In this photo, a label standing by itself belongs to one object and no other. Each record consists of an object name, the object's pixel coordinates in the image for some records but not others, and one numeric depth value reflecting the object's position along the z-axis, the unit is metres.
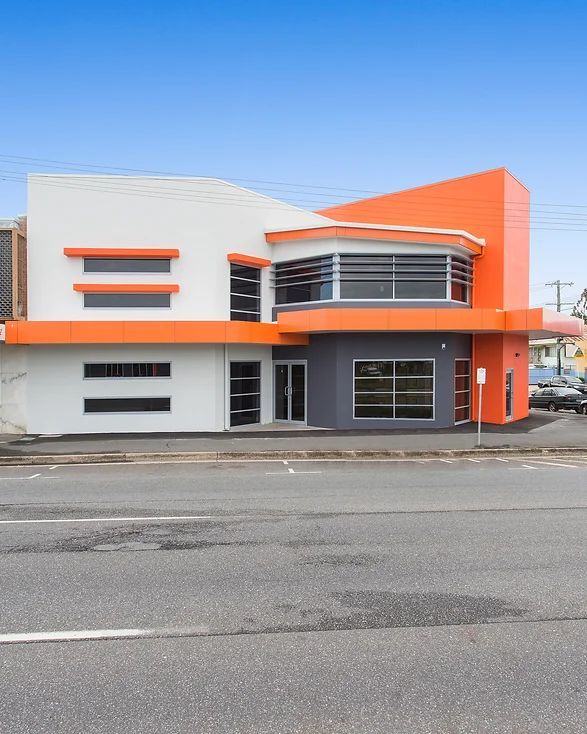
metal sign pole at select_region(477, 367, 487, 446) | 15.57
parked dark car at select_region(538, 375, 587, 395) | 39.12
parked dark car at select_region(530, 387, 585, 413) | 27.78
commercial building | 18.23
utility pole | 56.38
